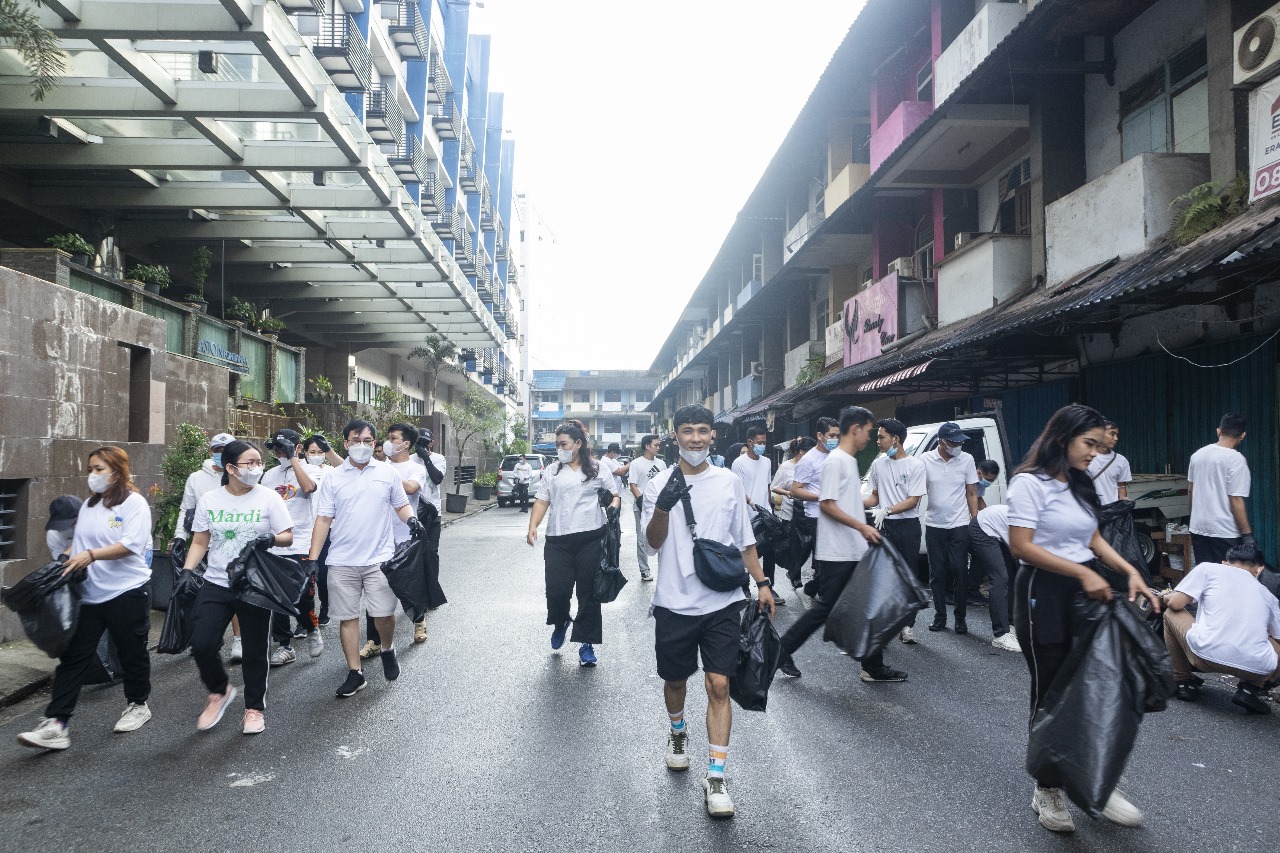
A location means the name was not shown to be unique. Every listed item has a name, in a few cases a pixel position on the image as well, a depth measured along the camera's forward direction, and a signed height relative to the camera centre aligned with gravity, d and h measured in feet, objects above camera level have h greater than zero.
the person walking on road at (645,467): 34.60 -0.77
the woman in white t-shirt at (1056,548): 12.59 -1.37
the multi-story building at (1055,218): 30.01 +10.08
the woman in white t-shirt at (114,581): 16.72 -2.55
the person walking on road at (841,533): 19.54 -1.80
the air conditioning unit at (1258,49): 28.09 +12.23
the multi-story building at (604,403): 265.34 +12.18
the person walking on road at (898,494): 24.40 -1.22
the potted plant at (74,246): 39.11 +8.17
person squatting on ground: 17.69 -3.36
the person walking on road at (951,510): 25.91 -1.72
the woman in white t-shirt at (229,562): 17.34 -2.23
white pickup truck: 32.22 -1.39
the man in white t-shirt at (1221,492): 22.03 -1.03
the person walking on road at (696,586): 13.87 -2.12
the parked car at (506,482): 94.73 -3.73
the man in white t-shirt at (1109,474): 24.80 -0.68
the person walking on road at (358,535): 19.93 -1.95
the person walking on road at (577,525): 22.62 -1.92
